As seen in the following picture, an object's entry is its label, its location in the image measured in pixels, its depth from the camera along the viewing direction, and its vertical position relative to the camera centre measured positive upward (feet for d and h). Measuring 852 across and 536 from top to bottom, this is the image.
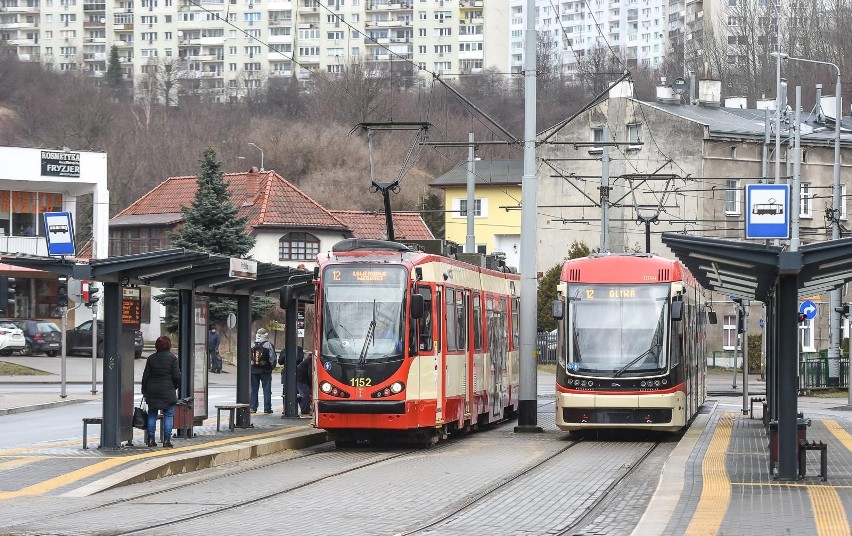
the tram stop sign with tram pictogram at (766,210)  113.80 +8.33
